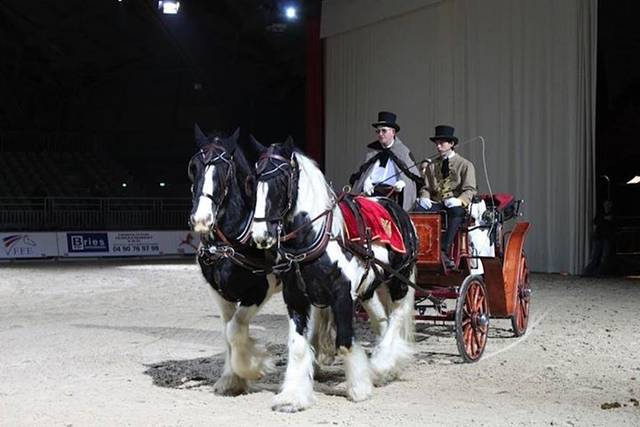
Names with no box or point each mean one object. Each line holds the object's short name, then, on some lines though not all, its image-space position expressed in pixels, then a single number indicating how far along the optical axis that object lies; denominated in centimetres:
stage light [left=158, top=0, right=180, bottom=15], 1620
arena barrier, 1881
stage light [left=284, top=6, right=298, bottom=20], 1998
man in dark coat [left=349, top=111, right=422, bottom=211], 639
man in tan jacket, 659
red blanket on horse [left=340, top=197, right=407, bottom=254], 524
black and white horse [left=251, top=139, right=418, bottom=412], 469
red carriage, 647
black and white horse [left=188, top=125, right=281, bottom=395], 494
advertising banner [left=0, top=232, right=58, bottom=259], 1864
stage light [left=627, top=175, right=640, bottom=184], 1713
